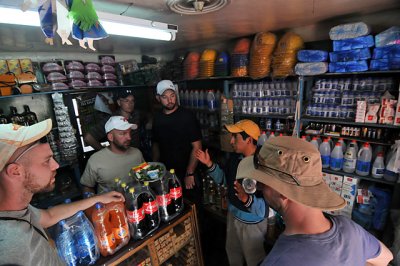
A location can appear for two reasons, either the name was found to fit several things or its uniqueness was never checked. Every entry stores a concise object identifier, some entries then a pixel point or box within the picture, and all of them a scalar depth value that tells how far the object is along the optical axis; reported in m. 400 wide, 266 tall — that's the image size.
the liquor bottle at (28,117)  2.75
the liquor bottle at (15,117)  2.62
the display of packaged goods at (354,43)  1.96
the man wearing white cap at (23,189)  0.84
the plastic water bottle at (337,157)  2.32
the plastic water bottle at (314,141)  2.43
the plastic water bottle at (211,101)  3.28
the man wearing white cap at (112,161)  2.03
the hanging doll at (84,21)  0.93
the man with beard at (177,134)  2.60
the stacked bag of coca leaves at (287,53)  2.31
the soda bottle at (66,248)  1.16
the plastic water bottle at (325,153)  2.40
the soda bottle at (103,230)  1.24
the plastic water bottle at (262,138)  2.77
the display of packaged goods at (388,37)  1.81
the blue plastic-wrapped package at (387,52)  1.81
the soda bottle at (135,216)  1.32
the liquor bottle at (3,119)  2.51
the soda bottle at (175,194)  1.56
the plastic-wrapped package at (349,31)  1.93
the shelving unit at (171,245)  1.29
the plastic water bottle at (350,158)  2.24
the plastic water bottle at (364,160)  2.16
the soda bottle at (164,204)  1.51
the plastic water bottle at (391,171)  1.92
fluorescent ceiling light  1.08
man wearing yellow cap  1.85
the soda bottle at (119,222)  1.30
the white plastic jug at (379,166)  2.09
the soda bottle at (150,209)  1.37
